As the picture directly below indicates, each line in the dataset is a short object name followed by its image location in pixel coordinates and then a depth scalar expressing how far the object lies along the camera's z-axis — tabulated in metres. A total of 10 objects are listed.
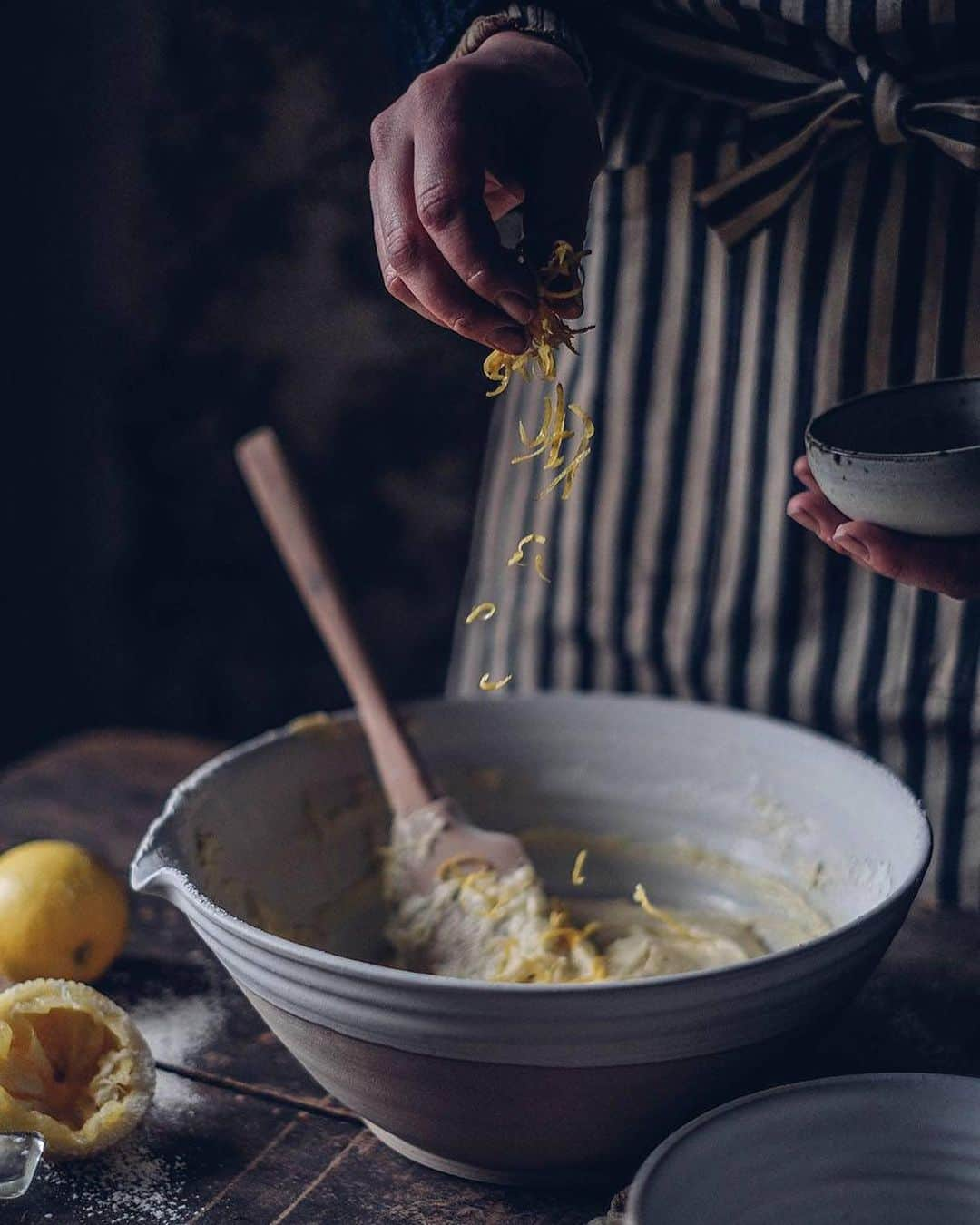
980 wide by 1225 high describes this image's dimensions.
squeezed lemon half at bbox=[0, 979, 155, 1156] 0.77
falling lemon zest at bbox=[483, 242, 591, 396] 0.81
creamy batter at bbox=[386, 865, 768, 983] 0.91
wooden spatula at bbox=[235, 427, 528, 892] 1.01
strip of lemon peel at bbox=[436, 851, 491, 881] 1.00
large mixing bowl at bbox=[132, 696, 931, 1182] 0.67
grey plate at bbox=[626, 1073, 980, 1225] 0.66
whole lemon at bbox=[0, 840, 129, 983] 0.94
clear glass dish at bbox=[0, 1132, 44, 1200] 0.74
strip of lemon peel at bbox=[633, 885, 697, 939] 0.91
